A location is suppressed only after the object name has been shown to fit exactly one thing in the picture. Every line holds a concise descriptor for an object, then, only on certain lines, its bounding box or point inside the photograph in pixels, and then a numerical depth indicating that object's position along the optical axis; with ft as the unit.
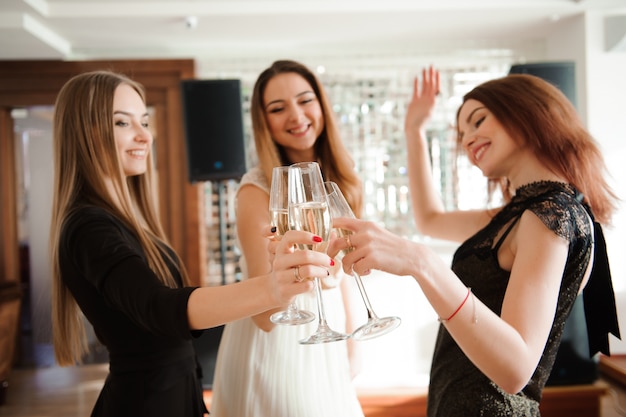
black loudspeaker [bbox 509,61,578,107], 12.65
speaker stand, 13.42
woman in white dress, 4.87
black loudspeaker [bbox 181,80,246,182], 13.12
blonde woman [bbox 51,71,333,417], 3.34
